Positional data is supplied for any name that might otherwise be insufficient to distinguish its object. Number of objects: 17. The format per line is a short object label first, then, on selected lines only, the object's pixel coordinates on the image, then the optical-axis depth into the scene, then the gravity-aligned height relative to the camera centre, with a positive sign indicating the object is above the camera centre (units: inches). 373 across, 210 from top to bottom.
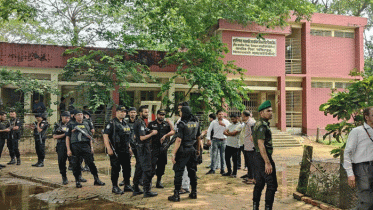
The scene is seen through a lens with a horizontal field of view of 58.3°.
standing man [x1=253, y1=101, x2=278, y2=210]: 193.3 -28.6
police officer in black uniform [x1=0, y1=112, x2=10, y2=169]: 416.2 -22.9
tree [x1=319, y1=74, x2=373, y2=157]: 214.2 +3.2
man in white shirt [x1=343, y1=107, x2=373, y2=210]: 168.4 -25.7
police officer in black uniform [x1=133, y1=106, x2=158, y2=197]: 255.6 -34.3
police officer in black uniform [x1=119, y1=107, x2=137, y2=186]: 285.5 -11.0
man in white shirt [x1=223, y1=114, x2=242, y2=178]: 331.3 -32.6
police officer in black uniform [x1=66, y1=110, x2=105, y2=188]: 293.6 -30.1
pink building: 694.5 +100.3
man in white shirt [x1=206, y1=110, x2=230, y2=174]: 356.8 -27.9
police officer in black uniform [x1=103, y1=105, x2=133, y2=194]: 266.5 -26.0
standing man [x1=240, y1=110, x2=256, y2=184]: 282.8 -29.7
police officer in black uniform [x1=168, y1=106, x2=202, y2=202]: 243.6 -30.2
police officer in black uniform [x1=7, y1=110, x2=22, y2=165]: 433.1 -36.0
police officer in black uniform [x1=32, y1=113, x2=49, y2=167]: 421.7 -32.6
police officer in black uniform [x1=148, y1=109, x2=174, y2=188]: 270.9 -19.3
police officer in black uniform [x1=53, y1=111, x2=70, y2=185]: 308.5 -29.2
